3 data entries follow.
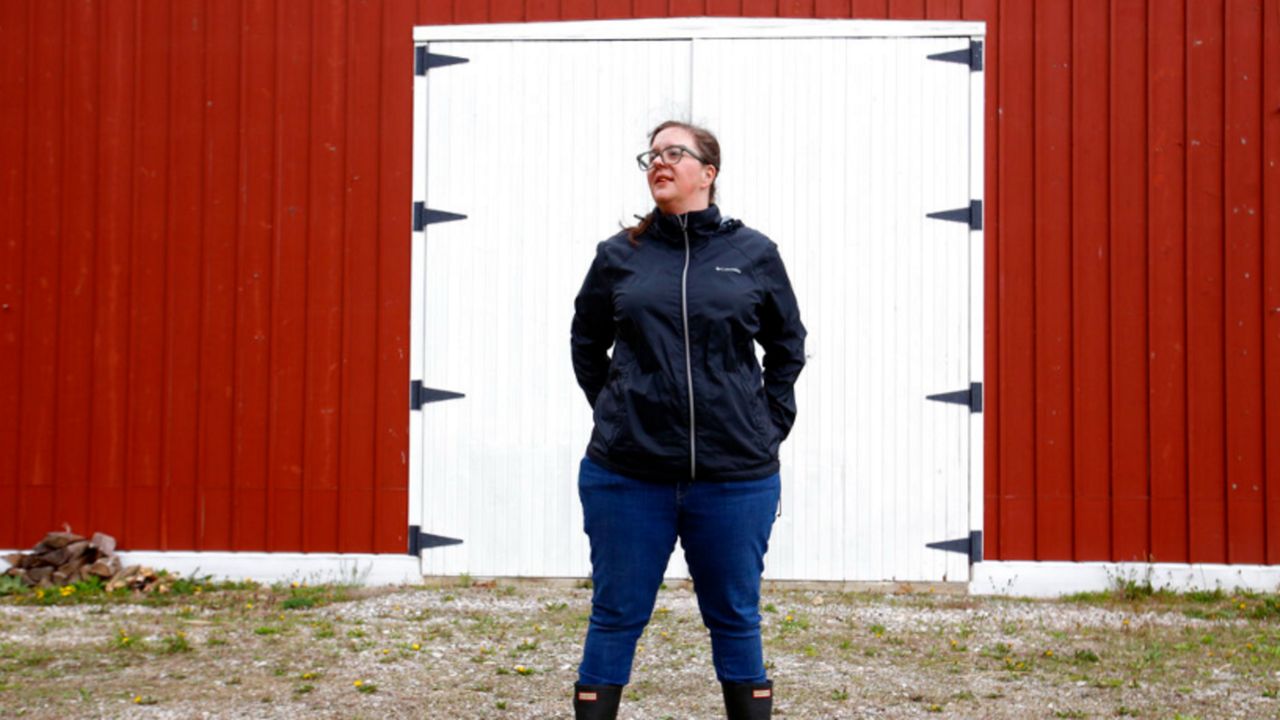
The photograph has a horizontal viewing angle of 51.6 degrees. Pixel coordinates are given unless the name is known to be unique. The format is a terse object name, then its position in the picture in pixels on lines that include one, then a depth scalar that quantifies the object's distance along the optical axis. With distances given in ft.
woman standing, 10.78
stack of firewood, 21.98
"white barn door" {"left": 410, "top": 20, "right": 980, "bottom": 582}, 22.00
